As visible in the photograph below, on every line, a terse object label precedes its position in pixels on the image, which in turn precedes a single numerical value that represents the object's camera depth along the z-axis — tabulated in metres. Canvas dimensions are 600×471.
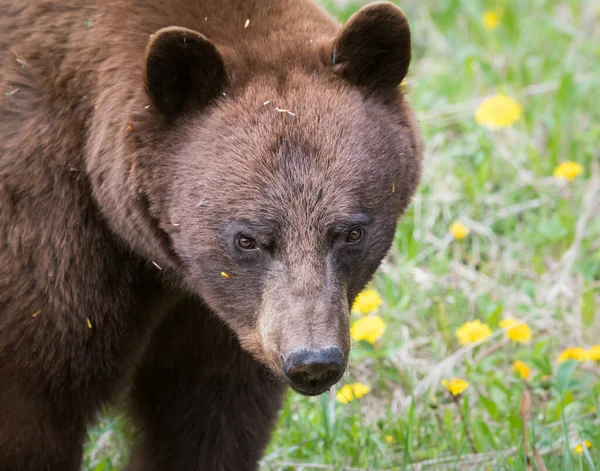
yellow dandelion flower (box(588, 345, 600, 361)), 9.58
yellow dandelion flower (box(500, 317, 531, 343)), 10.41
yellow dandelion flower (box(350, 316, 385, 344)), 10.19
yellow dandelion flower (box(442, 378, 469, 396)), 9.32
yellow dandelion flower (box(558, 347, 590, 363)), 9.91
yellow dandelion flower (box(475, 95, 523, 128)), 13.46
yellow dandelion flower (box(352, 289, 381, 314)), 10.45
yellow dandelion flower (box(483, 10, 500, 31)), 16.11
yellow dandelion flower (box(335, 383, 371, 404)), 9.93
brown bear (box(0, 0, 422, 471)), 7.31
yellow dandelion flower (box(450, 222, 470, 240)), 12.35
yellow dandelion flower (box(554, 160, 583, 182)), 12.59
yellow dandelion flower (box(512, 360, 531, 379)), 10.36
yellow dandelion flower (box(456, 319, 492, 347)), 10.54
